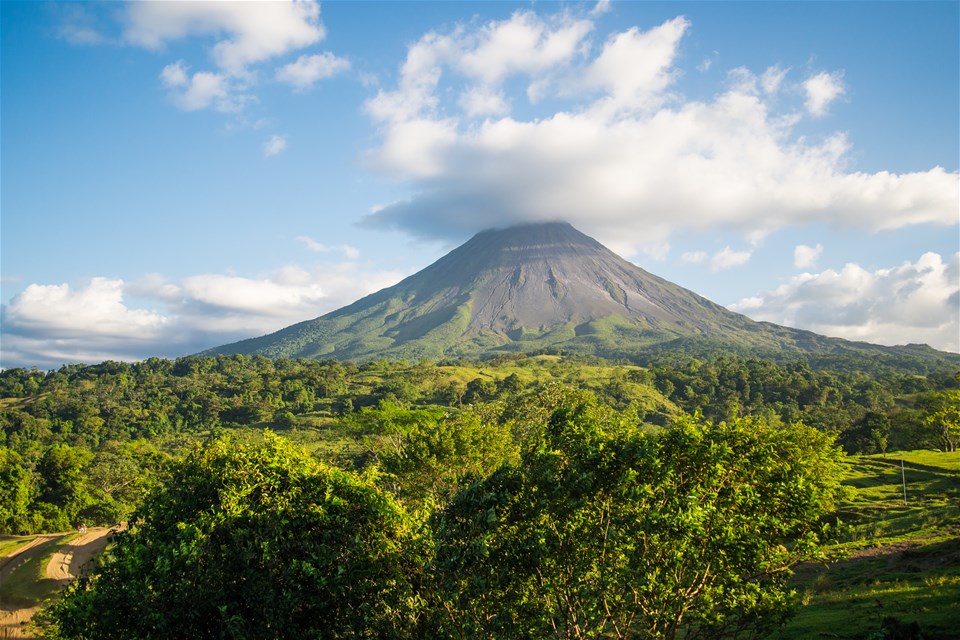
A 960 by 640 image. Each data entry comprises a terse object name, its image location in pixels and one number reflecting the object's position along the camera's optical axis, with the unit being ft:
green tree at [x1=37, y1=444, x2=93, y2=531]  155.22
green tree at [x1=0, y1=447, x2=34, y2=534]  147.84
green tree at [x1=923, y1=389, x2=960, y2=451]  167.32
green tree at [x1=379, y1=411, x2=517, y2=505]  88.79
